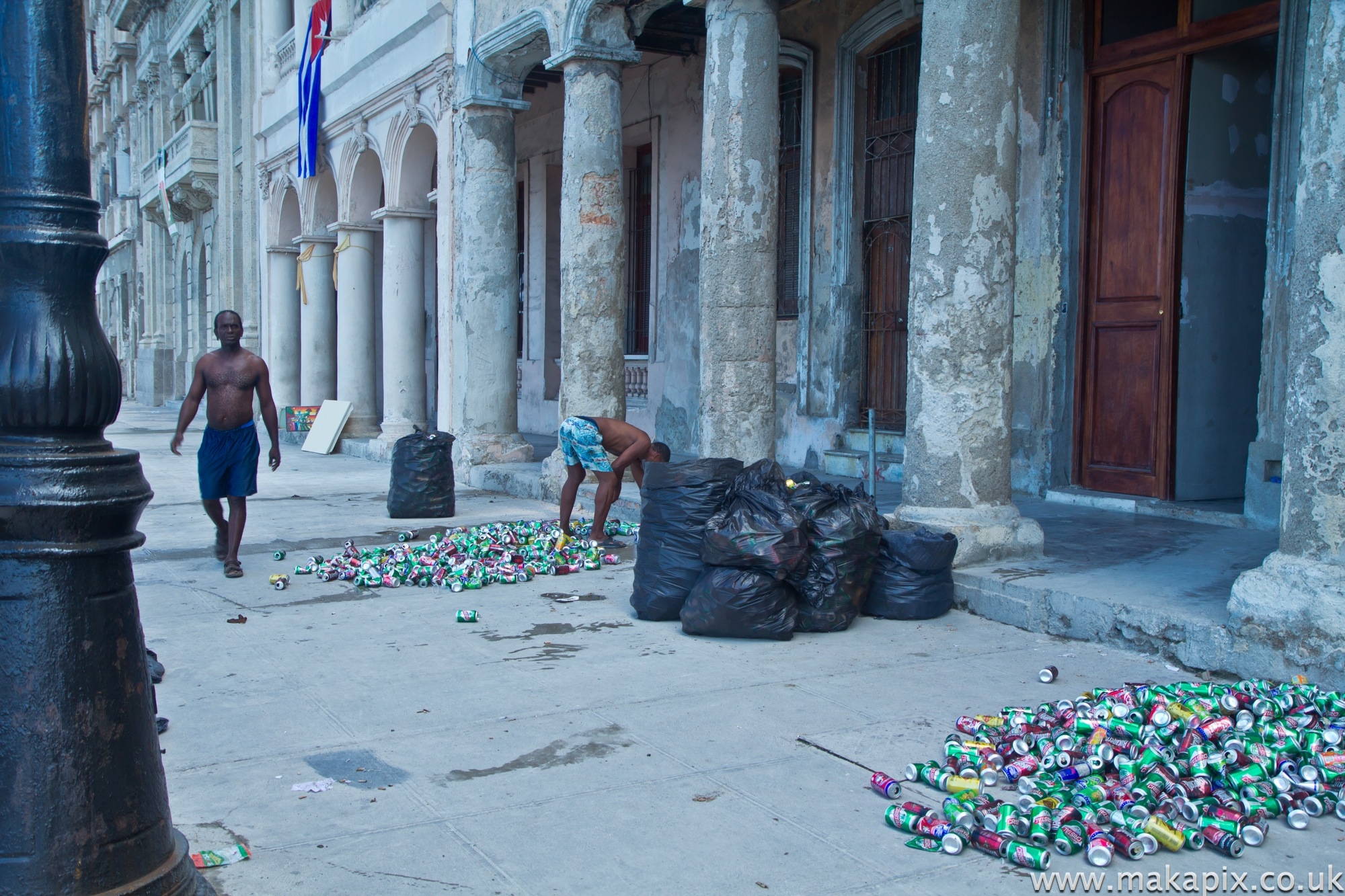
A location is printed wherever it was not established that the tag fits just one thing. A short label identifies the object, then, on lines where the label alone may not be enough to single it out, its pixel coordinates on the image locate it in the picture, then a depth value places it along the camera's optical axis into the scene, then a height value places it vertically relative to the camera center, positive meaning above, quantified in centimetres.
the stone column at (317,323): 1834 +77
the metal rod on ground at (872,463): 812 -64
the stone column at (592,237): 1027 +122
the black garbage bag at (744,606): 555 -112
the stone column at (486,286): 1218 +92
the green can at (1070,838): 319 -128
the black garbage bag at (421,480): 1002 -95
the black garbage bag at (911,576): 605 -105
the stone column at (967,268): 638 +61
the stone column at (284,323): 2017 +82
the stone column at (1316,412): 458 -13
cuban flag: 1649 +426
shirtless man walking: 760 -39
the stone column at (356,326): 1653 +65
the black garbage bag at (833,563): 577 -95
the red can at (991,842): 318 -129
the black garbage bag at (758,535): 552 -78
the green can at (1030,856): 310 -129
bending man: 854 -61
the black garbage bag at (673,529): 604 -82
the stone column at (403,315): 1492 +73
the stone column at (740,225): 812 +107
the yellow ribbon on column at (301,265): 1839 +170
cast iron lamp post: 236 -35
